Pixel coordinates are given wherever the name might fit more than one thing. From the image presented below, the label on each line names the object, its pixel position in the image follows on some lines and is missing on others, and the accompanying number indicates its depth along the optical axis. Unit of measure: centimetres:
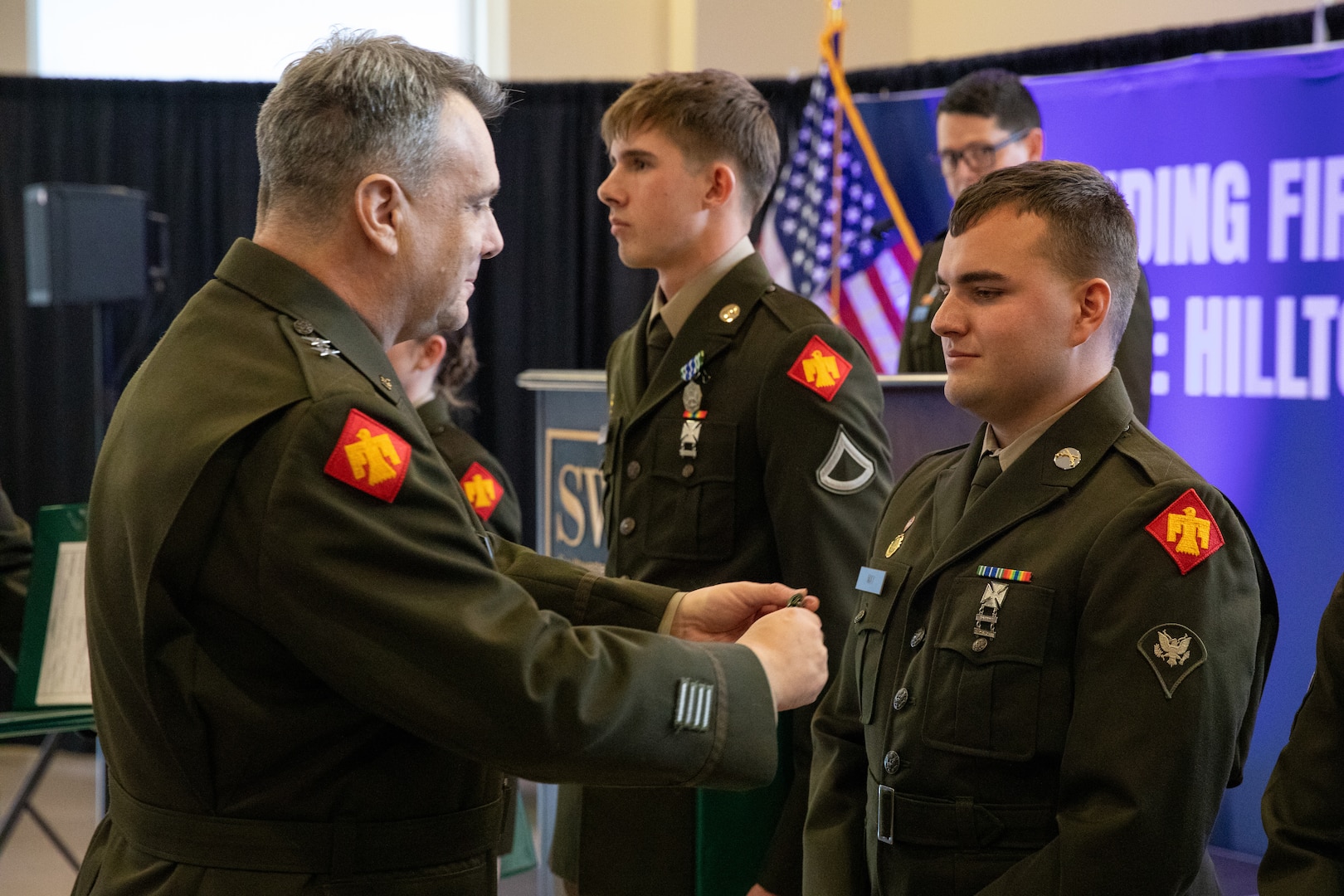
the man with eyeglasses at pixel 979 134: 368
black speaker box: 533
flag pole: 480
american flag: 512
